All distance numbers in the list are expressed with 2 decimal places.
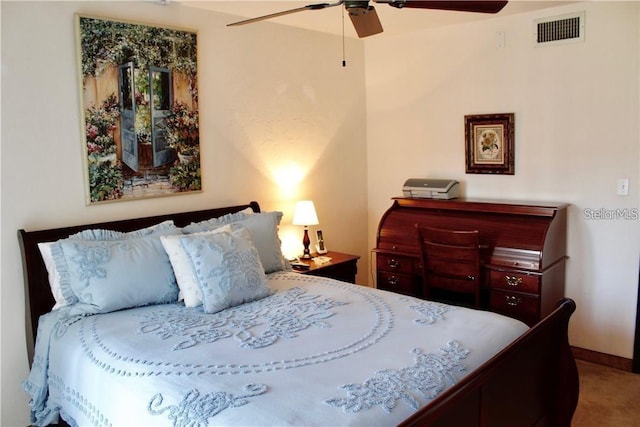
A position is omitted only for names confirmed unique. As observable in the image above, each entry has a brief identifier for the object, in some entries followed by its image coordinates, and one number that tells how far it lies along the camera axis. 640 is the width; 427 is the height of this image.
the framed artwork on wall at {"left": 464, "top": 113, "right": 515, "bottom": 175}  3.91
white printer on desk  4.04
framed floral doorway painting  2.93
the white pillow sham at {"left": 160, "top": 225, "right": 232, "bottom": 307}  2.70
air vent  3.55
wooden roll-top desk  3.40
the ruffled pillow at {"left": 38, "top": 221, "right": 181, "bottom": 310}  2.62
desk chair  3.48
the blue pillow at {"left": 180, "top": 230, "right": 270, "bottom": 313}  2.64
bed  1.73
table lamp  3.94
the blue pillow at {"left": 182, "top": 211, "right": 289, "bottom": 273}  3.25
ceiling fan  2.06
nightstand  3.76
